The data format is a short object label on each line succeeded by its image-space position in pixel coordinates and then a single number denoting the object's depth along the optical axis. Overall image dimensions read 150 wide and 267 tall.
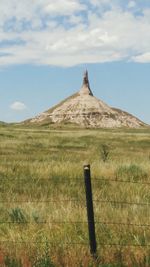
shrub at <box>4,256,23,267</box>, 10.92
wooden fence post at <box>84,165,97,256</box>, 10.82
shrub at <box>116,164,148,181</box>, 26.21
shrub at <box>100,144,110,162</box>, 39.08
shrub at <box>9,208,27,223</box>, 14.84
